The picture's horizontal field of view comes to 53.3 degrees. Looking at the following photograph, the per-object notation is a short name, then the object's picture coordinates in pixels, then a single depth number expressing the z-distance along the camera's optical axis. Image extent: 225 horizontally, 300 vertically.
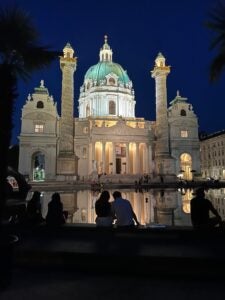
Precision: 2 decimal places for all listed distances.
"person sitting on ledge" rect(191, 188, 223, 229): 5.53
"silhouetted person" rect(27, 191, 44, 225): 6.84
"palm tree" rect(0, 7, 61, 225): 4.46
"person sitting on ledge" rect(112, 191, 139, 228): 5.84
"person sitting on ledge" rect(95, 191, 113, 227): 6.04
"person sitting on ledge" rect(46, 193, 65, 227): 6.44
